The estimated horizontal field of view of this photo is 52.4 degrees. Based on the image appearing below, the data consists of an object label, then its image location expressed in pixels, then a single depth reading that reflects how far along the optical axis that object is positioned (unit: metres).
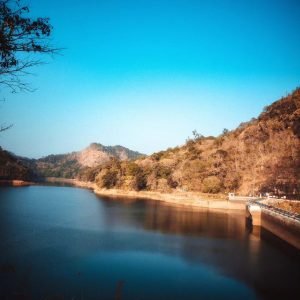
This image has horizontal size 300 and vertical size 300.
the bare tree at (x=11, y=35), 8.30
